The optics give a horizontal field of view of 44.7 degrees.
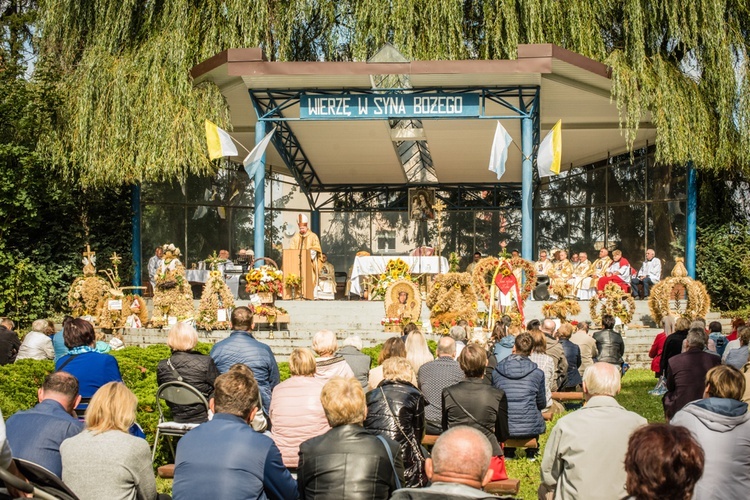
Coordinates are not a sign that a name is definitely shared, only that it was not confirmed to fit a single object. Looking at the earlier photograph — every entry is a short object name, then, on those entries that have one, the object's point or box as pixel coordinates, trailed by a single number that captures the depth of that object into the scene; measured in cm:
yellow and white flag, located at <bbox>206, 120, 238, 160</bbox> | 1811
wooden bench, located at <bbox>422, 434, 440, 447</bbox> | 746
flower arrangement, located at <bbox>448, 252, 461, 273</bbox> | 1573
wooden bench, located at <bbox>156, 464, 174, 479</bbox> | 646
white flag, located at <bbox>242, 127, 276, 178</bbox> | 1820
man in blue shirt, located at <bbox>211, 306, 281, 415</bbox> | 748
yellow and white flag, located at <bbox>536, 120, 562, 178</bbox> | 1742
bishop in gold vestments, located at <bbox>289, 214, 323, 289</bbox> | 1938
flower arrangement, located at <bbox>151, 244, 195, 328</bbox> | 1605
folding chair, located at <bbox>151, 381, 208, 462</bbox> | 694
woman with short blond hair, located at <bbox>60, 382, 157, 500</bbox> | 466
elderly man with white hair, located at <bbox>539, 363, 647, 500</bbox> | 484
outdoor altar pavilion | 1748
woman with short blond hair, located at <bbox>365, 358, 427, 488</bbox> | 585
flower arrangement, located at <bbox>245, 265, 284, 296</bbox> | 1547
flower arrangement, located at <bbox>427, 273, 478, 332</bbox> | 1509
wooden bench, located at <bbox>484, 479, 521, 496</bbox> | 632
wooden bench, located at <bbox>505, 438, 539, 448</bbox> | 786
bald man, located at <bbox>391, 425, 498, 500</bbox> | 356
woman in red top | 1268
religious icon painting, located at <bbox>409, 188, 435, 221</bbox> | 2666
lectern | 1933
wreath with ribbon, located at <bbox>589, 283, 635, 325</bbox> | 1639
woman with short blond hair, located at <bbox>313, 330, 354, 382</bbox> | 696
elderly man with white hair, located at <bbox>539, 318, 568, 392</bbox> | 1079
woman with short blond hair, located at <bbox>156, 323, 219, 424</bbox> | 719
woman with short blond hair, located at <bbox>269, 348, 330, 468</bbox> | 602
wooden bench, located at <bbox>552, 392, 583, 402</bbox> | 989
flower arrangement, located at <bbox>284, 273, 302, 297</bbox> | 1764
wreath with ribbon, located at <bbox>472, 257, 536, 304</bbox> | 1567
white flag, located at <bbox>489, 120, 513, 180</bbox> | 1800
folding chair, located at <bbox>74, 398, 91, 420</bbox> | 706
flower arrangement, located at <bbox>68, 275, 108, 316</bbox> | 1638
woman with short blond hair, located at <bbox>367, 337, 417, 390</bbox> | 749
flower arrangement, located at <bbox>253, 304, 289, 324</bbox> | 1549
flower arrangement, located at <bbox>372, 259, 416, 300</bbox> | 1673
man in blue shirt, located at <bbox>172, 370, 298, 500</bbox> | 452
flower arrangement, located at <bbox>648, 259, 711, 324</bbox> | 1641
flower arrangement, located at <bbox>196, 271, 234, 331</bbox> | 1556
